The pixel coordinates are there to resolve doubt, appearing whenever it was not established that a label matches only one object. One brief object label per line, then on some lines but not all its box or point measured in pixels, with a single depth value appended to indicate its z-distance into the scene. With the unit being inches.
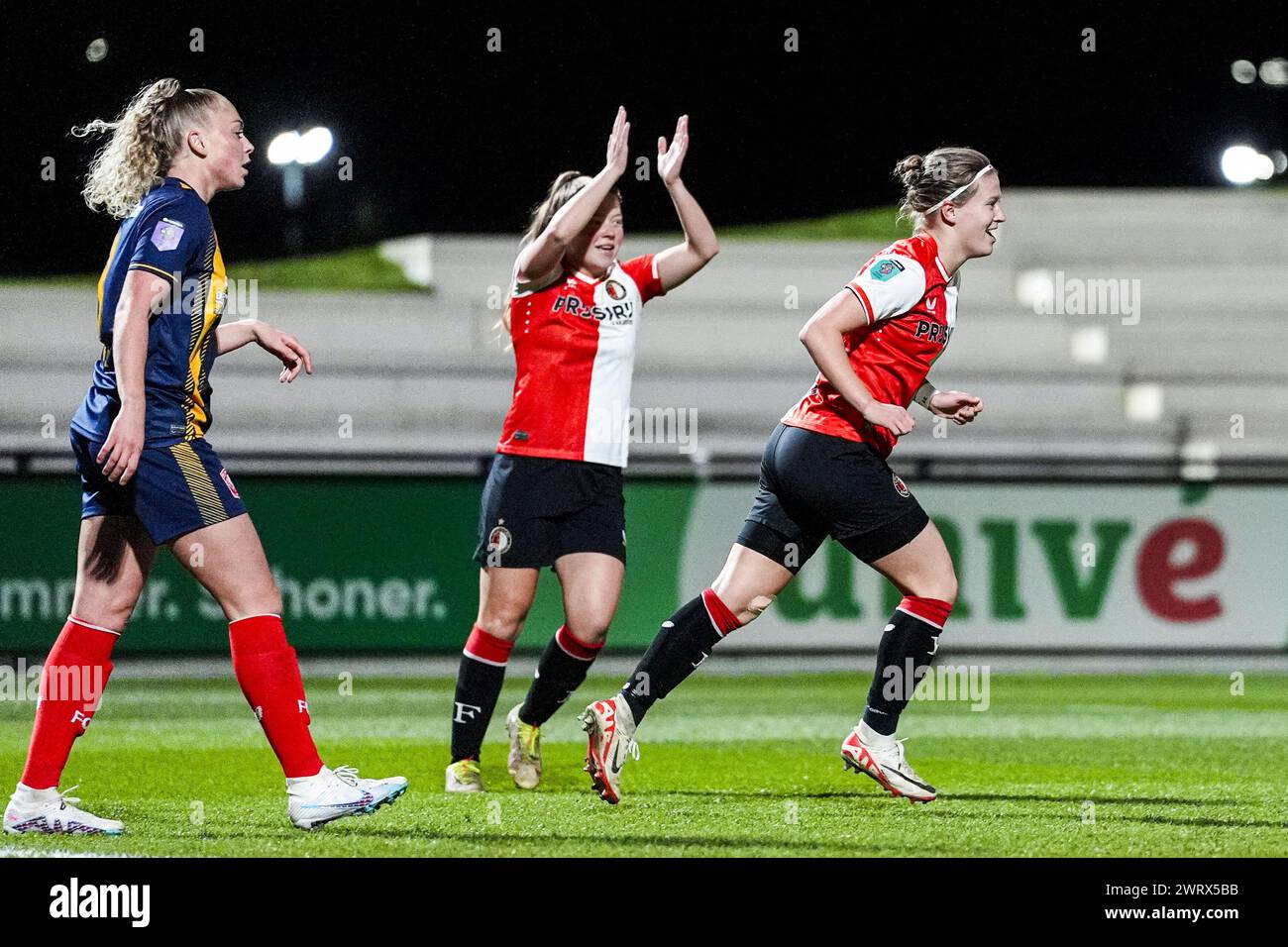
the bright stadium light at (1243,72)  630.3
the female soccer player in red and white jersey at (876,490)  208.5
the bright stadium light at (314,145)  549.3
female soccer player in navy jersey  178.1
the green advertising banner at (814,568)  401.1
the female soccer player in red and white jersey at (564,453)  220.5
